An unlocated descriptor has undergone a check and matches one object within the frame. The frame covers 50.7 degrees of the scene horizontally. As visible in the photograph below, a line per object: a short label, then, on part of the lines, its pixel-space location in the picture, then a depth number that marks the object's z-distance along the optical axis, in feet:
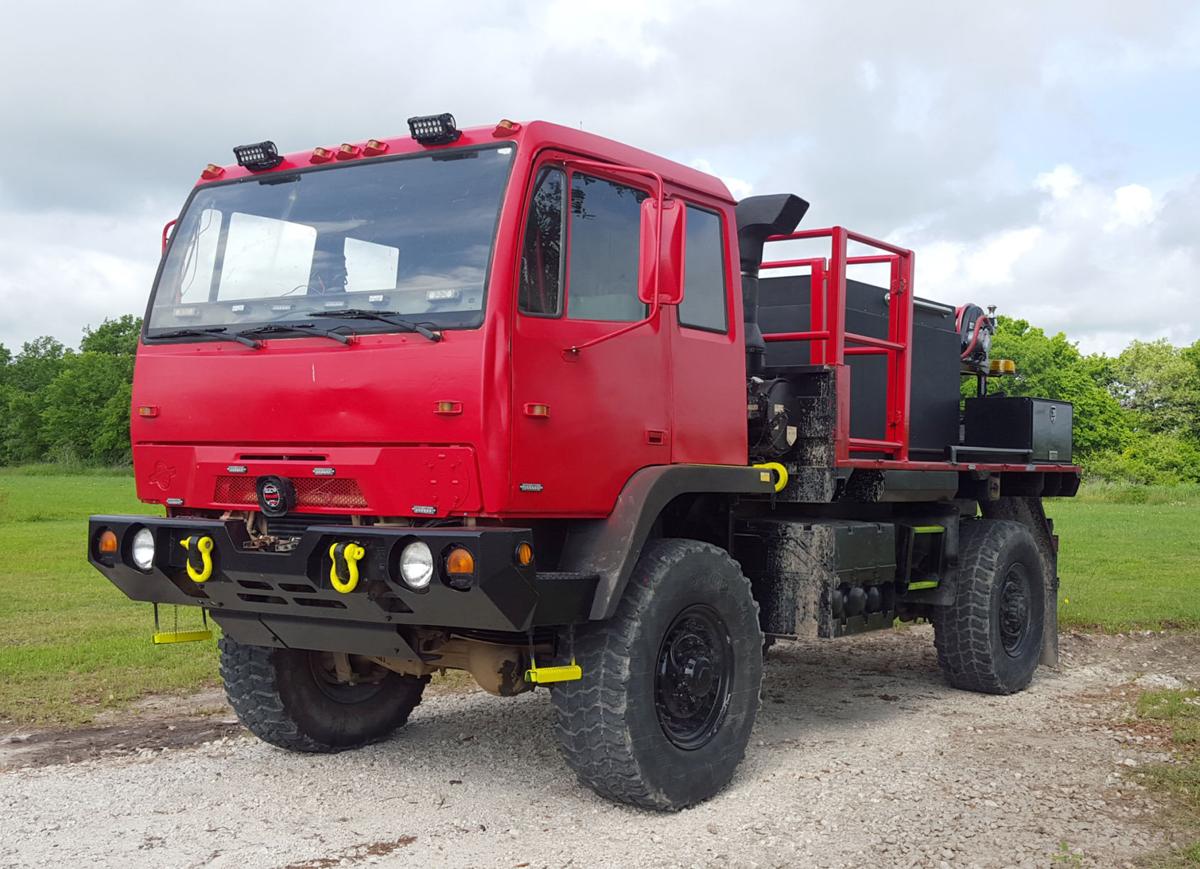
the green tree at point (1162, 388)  223.10
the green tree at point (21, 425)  262.26
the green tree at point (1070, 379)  216.95
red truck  17.06
